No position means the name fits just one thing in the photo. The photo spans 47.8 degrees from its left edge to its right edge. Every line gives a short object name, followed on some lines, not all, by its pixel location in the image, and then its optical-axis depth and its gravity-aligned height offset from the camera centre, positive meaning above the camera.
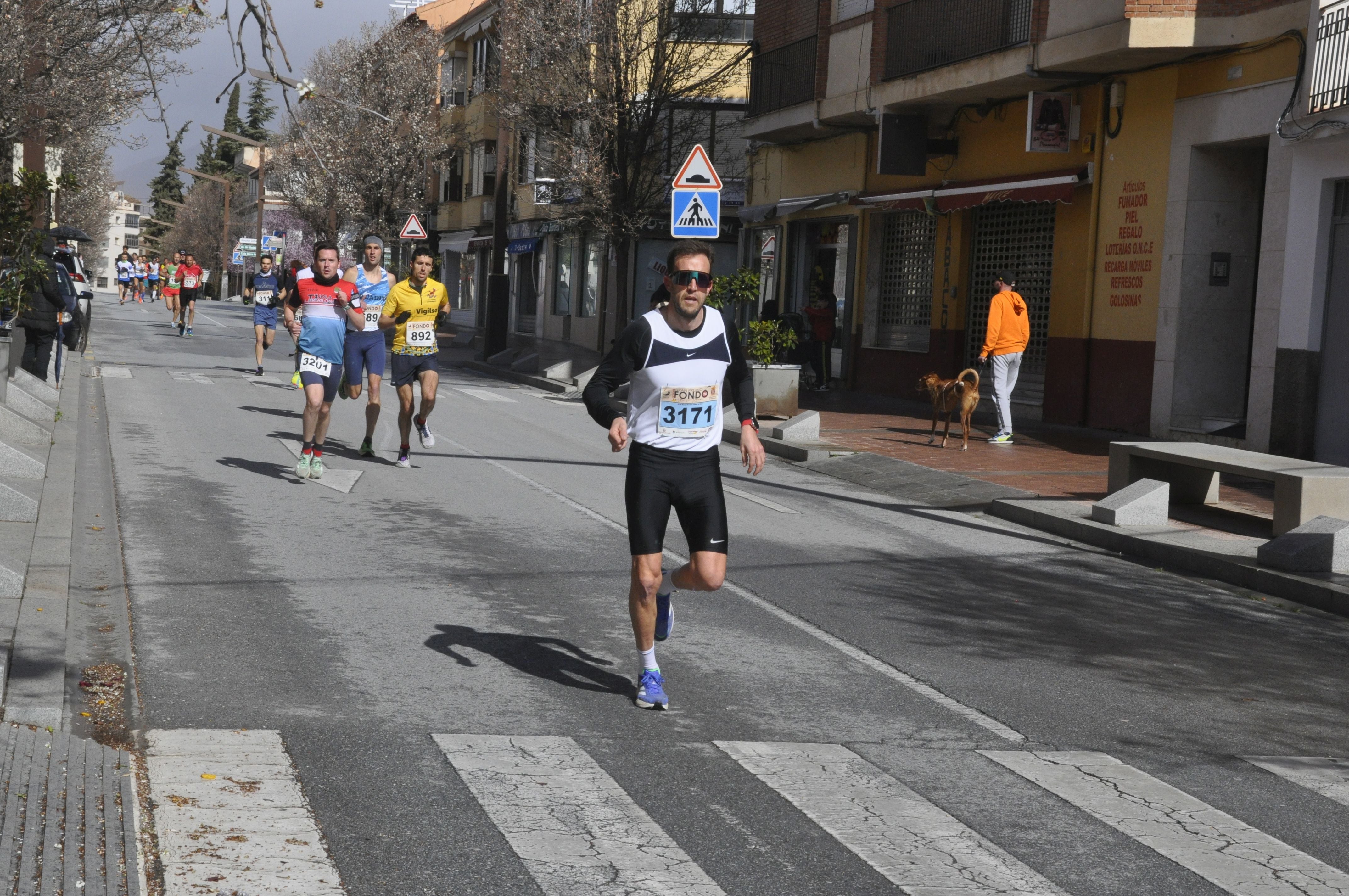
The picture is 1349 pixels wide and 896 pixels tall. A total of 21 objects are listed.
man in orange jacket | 16.88 +0.02
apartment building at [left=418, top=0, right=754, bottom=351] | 35.12 +2.90
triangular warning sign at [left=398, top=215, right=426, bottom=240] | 30.52 +1.51
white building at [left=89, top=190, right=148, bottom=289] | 175.38 +2.93
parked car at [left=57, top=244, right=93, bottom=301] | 23.75 +0.29
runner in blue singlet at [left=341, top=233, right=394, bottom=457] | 13.00 -0.27
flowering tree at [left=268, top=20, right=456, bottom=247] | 50.50 +5.87
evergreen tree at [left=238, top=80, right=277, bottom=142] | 125.50 +15.11
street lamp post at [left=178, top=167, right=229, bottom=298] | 88.38 +3.20
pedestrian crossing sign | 17.00 +1.21
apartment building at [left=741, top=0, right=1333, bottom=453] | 17.00 +1.96
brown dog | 16.19 -0.66
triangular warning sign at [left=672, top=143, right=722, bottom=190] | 16.92 +1.61
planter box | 19.14 -0.80
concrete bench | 10.38 -0.93
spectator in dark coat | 16.52 -0.46
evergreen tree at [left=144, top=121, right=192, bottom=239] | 125.44 +8.27
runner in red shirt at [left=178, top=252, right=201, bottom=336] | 32.22 +0.16
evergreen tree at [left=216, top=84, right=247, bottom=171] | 123.62 +12.17
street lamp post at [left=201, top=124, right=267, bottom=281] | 71.62 +5.64
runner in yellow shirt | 13.06 -0.20
